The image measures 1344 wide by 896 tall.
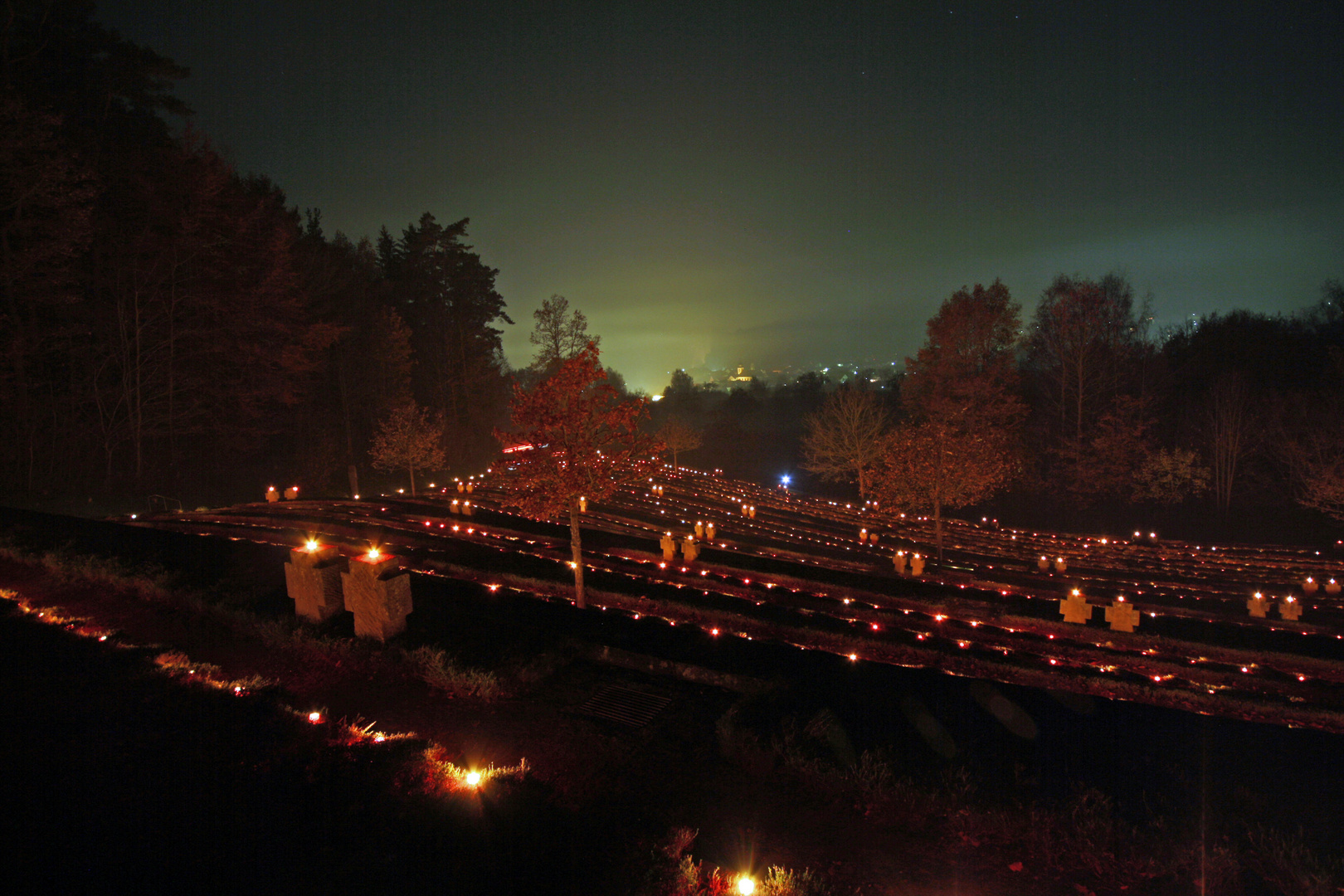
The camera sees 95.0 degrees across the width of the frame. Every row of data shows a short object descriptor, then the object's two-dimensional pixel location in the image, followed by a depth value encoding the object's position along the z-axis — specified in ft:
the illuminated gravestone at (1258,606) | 48.01
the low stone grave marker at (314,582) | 27.43
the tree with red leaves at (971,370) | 121.60
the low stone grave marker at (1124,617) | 38.58
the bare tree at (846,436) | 139.95
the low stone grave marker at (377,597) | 26.02
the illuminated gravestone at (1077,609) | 40.29
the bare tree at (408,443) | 101.81
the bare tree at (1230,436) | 109.70
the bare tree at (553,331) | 141.90
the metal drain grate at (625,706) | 21.95
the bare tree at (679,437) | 174.24
